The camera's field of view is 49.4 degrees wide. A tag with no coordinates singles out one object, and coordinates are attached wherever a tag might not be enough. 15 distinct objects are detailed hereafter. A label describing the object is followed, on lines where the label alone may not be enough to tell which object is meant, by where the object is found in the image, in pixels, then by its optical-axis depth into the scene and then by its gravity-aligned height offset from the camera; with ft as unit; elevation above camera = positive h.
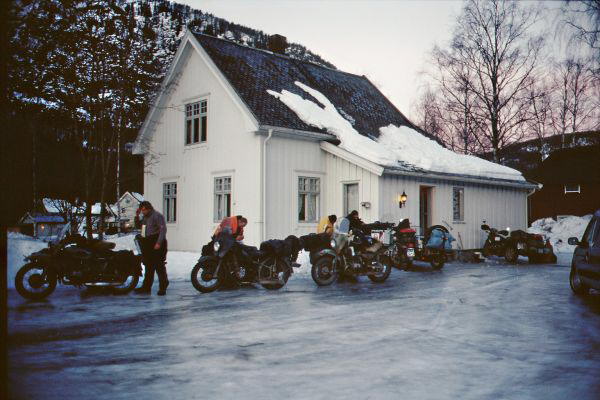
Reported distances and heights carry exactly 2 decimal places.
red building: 168.96 +9.59
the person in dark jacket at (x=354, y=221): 53.62 -0.14
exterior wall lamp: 72.38 +2.26
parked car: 36.22 -2.40
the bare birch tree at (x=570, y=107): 126.41 +24.65
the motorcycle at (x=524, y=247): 73.67 -3.16
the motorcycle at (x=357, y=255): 48.14 -2.68
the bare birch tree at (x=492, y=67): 113.91 +27.28
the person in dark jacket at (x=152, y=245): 39.96 -1.58
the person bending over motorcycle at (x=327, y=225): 48.78 -0.43
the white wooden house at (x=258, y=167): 69.62 +5.91
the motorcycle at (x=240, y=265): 41.14 -2.95
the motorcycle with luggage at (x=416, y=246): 60.80 -2.57
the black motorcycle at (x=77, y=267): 36.70 -2.76
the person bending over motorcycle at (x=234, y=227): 41.75 -0.49
